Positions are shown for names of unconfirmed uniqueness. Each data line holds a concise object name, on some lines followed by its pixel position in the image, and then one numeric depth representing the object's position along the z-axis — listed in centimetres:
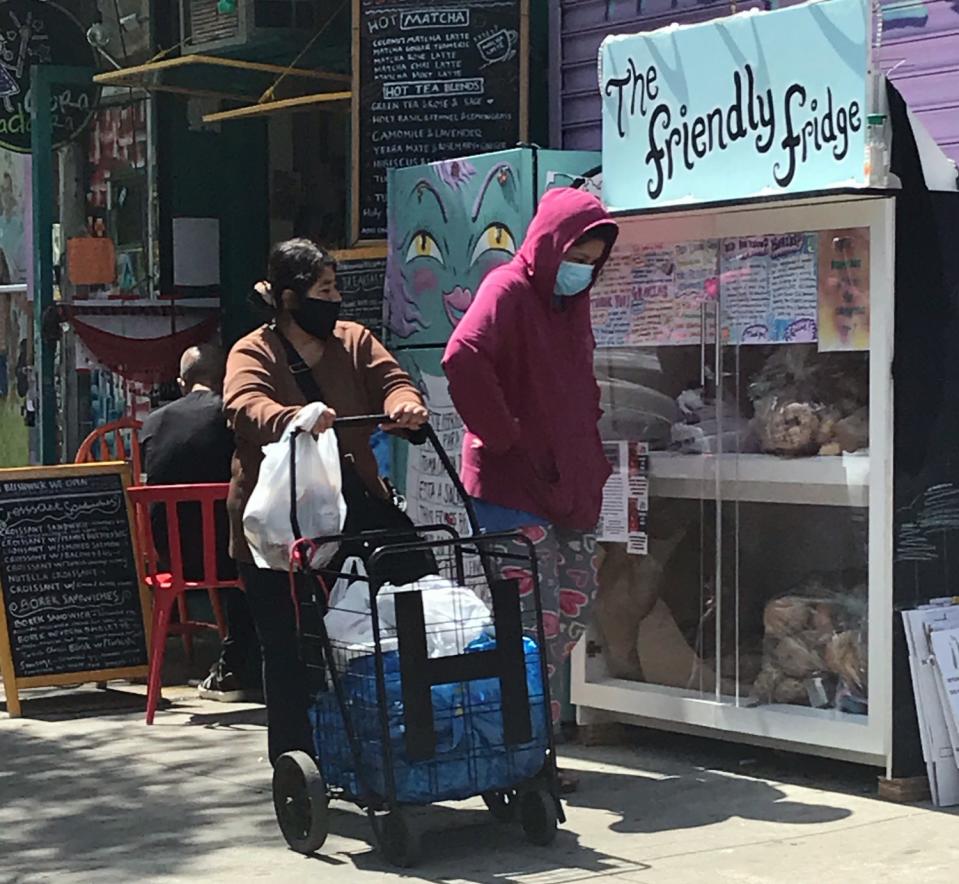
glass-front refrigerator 625
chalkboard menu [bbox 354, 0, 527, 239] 843
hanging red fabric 1023
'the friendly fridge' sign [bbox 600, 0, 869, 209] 601
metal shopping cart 535
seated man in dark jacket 837
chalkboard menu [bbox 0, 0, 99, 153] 1030
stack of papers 604
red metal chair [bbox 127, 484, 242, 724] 795
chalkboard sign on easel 831
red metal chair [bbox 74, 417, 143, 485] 952
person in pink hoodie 601
